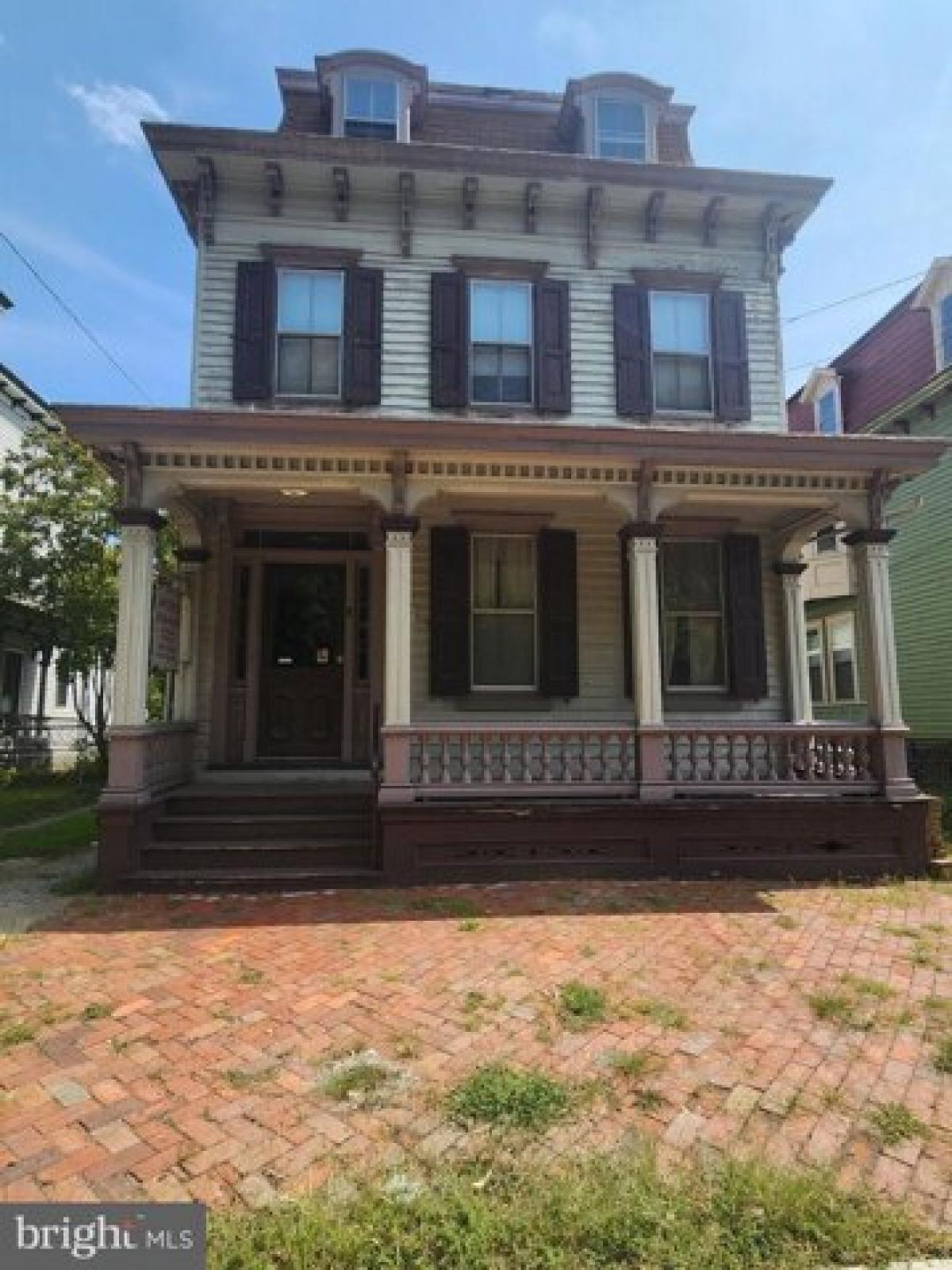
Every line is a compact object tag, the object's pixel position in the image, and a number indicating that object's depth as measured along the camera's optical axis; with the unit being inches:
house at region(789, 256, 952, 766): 523.5
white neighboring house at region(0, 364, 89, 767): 646.5
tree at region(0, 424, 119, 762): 551.8
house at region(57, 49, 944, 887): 255.3
